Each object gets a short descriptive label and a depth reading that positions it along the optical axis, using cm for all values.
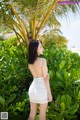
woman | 238
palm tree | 476
